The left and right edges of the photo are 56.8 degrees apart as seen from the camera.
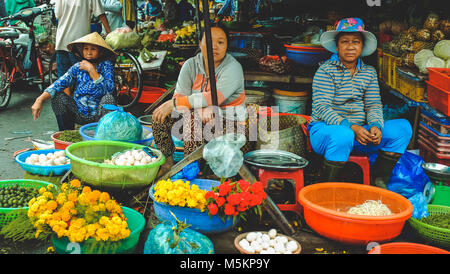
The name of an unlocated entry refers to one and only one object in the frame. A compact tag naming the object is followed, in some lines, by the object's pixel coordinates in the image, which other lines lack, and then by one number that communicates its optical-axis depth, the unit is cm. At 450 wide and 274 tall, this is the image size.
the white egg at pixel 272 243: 242
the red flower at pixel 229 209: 252
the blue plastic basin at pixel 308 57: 489
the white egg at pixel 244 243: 239
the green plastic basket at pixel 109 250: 225
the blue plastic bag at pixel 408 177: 326
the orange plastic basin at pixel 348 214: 250
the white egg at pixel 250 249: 233
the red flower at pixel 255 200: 256
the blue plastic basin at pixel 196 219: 259
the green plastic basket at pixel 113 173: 286
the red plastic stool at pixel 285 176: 298
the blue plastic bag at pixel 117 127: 346
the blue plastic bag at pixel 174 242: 225
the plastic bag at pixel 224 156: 278
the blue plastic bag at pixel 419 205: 278
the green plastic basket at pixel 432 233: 257
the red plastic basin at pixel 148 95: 582
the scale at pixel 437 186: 306
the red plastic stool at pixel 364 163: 324
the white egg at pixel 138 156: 304
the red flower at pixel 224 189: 257
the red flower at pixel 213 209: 250
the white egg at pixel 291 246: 236
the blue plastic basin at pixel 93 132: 357
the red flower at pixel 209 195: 257
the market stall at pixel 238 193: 235
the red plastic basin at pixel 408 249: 233
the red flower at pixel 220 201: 254
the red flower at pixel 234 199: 252
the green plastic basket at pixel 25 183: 298
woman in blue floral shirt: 413
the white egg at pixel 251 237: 245
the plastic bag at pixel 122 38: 565
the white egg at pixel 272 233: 250
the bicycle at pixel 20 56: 658
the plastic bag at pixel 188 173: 313
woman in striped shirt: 307
